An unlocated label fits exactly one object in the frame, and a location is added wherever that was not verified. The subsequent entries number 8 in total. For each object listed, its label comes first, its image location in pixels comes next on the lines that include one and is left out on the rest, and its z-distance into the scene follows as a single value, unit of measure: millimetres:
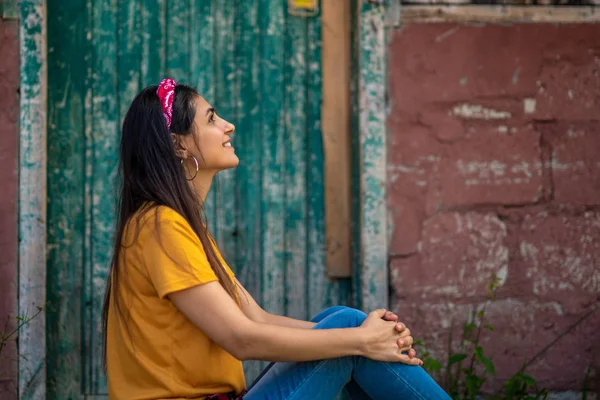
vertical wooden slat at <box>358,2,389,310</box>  3719
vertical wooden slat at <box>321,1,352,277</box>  3879
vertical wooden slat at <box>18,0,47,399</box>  3566
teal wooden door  3756
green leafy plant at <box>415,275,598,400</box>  3561
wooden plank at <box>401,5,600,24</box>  3758
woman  2119
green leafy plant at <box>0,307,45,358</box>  3531
